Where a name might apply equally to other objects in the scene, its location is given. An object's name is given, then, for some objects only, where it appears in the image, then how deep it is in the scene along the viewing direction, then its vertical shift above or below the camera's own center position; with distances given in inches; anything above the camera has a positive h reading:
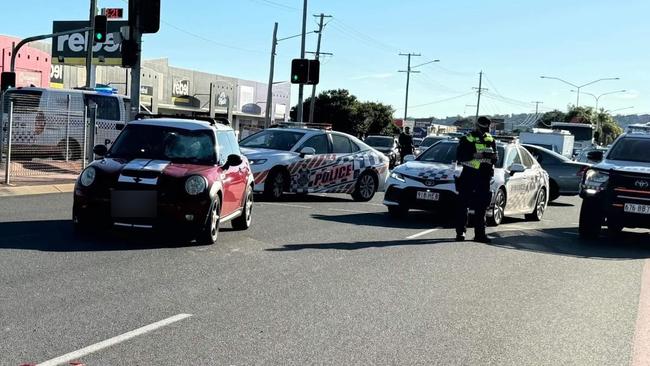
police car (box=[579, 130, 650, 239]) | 437.1 -30.7
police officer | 419.8 -21.0
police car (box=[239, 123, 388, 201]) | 577.6 -31.2
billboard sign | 1647.4 +133.3
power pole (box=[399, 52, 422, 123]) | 2859.3 +197.9
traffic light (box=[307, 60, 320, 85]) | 995.9 +67.2
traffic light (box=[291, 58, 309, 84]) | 987.9 +69.8
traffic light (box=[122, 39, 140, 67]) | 602.9 +48.6
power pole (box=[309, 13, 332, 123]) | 1973.4 +250.7
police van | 662.5 -11.6
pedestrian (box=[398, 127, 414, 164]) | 1074.7 -19.6
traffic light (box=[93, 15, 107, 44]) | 815.7 +91.7
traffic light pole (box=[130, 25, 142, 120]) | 612.4 +25.0
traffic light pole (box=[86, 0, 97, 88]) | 915.4 +77.5
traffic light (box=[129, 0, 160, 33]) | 589.0 +79.2
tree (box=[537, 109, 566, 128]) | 5602.4 +178.9
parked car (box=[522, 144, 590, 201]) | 753.6 -33.4
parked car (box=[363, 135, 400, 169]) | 1301.7 -30.1
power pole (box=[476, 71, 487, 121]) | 3934.5 +232.2
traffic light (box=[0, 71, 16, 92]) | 790.5 +25.9
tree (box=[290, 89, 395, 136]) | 2738.7 +52.3
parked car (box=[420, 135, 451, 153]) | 1247.1 -15.0
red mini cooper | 337.1 -31.7
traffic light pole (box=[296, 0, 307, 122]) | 1302.9 +169.9
